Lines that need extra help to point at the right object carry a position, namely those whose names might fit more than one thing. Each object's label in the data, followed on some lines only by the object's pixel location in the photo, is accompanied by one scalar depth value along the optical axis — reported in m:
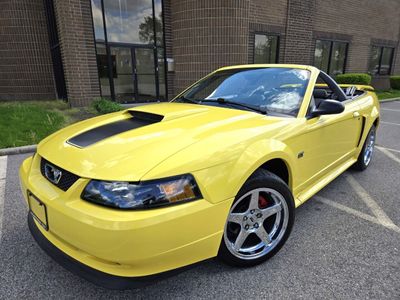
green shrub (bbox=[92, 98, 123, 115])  7.71
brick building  8.87
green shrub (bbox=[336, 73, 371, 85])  12.80
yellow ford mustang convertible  1.53
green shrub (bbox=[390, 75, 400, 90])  16.22
